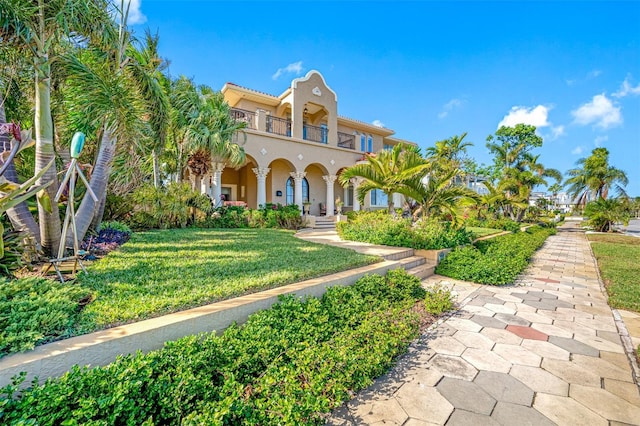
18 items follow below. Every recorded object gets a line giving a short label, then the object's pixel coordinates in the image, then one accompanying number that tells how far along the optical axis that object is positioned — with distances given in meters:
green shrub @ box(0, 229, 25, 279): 3.26
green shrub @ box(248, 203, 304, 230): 12.50
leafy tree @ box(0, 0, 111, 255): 3.88
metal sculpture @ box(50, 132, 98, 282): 3.32
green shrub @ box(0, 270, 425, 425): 1.65
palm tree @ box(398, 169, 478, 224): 8.63
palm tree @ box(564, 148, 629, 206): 22.20
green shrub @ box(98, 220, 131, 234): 7.14
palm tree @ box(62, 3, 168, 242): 4.52
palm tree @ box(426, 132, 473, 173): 21.36
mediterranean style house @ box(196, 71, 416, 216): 14.45
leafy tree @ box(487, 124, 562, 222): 19.59
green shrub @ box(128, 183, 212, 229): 9.29
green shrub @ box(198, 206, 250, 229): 11.26
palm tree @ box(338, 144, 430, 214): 8.44
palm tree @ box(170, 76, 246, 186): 11.31
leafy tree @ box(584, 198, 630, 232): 18.83
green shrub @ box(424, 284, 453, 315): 4.30
